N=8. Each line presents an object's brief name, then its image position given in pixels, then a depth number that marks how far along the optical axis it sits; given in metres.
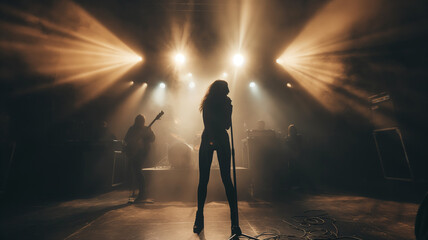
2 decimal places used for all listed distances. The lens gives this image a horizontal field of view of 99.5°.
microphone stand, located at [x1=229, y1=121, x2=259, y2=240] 1.99
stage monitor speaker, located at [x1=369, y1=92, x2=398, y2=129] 5.68
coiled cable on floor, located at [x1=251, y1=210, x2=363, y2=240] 2.18
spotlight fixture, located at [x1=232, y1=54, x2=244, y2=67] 9.25
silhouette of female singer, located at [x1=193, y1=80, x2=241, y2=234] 2.32
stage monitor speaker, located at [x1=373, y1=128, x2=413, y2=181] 5.25
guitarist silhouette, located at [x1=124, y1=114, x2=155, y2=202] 4.79
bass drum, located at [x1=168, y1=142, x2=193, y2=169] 5.29
